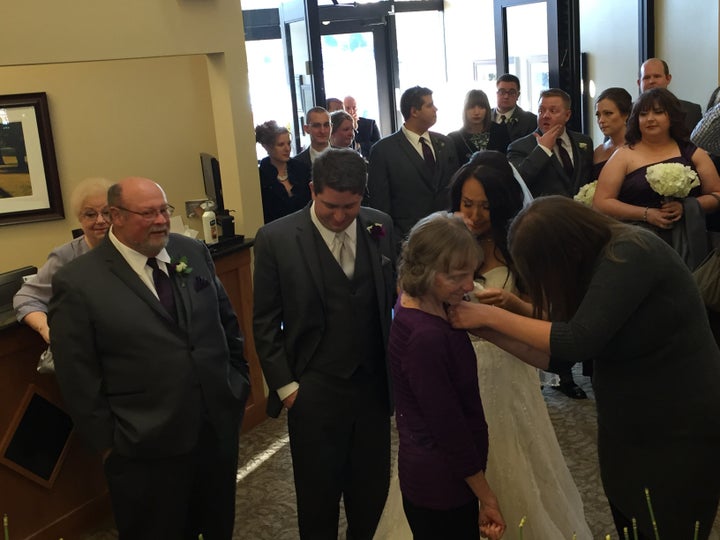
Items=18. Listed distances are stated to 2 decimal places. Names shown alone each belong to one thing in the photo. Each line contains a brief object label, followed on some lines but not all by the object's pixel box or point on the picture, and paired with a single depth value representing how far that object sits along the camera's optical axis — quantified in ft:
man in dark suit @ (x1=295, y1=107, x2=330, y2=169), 19.42
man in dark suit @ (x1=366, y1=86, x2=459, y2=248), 16.84
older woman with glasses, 11.41
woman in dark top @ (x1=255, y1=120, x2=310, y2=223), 17.97
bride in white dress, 9.58
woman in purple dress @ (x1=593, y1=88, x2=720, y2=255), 14.23
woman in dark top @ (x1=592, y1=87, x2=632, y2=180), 16.21
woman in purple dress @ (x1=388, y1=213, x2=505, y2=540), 6.92
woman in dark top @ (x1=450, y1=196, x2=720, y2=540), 6.77
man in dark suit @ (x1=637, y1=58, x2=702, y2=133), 19.25
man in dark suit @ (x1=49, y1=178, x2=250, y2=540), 8.87
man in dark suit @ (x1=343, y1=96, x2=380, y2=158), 27.09
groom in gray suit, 9.36
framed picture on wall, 18.43
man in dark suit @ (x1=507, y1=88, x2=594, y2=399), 16.37
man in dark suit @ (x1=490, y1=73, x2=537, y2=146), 20.27
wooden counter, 11.57
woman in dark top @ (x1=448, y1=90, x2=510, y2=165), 19.24
